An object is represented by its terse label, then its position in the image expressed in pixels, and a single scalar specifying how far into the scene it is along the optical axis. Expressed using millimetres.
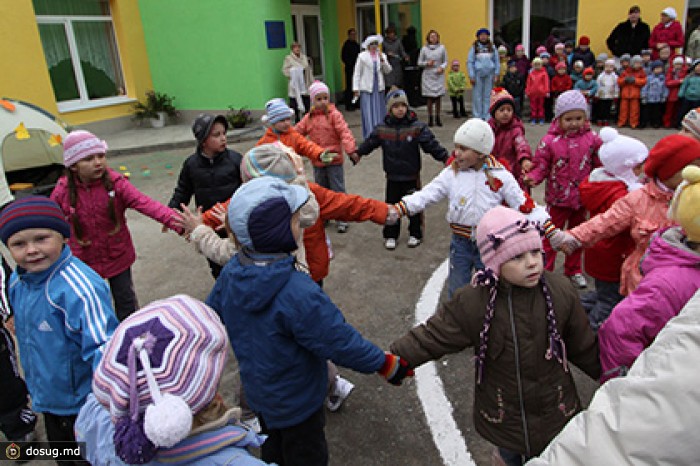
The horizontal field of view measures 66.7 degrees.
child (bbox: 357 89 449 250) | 6117
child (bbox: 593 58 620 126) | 12258
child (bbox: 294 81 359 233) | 7027
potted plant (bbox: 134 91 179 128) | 15430
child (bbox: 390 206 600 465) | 2361
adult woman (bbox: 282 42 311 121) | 14062
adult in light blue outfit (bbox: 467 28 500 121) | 13055
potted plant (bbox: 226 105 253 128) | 14180
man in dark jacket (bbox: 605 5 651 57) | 12539
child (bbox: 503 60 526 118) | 13586
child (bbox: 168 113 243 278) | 4719
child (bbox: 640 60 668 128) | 11625
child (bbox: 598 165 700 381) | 2268
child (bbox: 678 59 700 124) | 11070
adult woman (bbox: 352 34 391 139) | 11789
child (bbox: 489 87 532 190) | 5477
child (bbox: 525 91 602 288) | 4930
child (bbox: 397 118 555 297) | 4047
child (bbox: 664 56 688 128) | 11406
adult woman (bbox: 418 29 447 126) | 13406
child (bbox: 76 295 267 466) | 1490
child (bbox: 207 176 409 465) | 2373
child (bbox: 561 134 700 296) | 2973
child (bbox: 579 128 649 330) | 3787
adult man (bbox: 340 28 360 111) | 15953
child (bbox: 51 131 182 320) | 3998
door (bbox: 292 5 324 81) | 15984
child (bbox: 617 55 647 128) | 11859
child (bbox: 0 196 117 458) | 2533
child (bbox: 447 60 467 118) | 14086
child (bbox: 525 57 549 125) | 13023
